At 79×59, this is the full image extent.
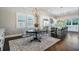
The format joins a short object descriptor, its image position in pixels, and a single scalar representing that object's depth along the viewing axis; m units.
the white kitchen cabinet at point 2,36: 1.03
